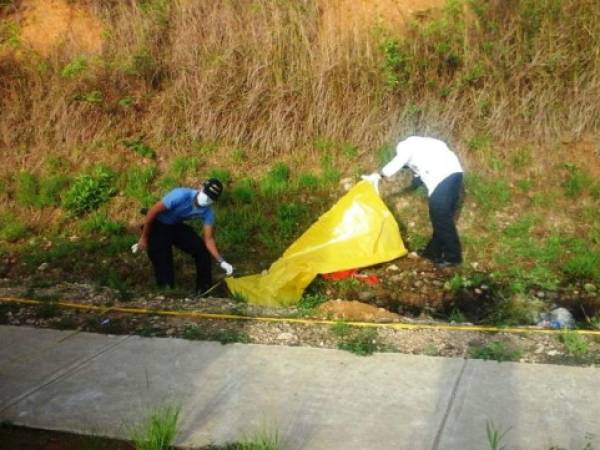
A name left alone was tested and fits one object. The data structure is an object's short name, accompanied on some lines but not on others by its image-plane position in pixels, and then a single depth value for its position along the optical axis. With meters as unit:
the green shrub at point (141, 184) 8.18
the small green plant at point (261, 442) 2.75
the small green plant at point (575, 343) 3.82
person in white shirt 6.29
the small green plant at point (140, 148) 8.73
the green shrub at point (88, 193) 8.19
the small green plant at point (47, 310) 5.16
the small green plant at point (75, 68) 8.99
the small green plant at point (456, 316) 5.23
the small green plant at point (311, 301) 5.09
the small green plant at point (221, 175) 8.15
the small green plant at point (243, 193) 7.89
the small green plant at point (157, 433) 2.86
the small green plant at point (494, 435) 2.73
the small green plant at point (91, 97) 8.87
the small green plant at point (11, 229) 8.02
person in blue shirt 5.58
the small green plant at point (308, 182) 7.91
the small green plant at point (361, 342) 3.96
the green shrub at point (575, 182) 7.36
